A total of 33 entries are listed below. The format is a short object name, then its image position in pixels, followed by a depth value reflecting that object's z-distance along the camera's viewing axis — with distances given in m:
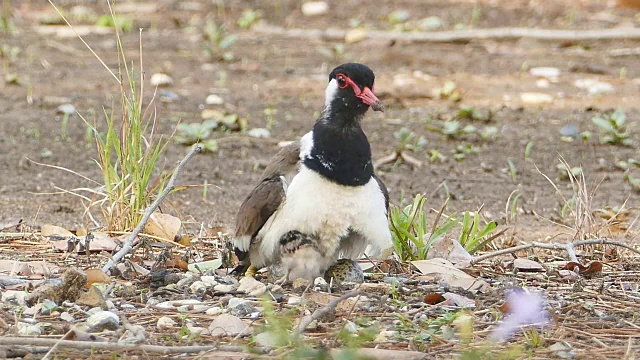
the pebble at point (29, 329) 8.11
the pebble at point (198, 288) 9.47
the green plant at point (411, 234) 10.56
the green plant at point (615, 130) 17.31
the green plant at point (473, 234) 10.71
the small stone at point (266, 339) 7.72
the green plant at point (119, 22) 24.98
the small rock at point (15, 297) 8.94
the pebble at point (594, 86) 20.97
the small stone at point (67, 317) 8.54
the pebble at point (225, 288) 9.49
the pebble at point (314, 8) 28.06
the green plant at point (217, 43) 23.58
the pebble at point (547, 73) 22.11
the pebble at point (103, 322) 8.27
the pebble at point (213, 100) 19.72
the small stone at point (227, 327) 8.23
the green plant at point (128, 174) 11.65
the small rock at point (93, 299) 8.92
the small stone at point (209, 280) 9.72
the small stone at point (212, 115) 18.17
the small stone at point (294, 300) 9.05
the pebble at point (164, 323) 8.45
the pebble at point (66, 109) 18.67
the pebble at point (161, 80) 20.80
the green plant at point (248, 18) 26.47
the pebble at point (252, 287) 9.36
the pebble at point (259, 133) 17.70
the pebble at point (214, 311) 8.84
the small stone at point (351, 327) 8.23
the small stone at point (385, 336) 8.16
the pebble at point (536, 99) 20.33
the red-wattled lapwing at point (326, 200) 9.47
